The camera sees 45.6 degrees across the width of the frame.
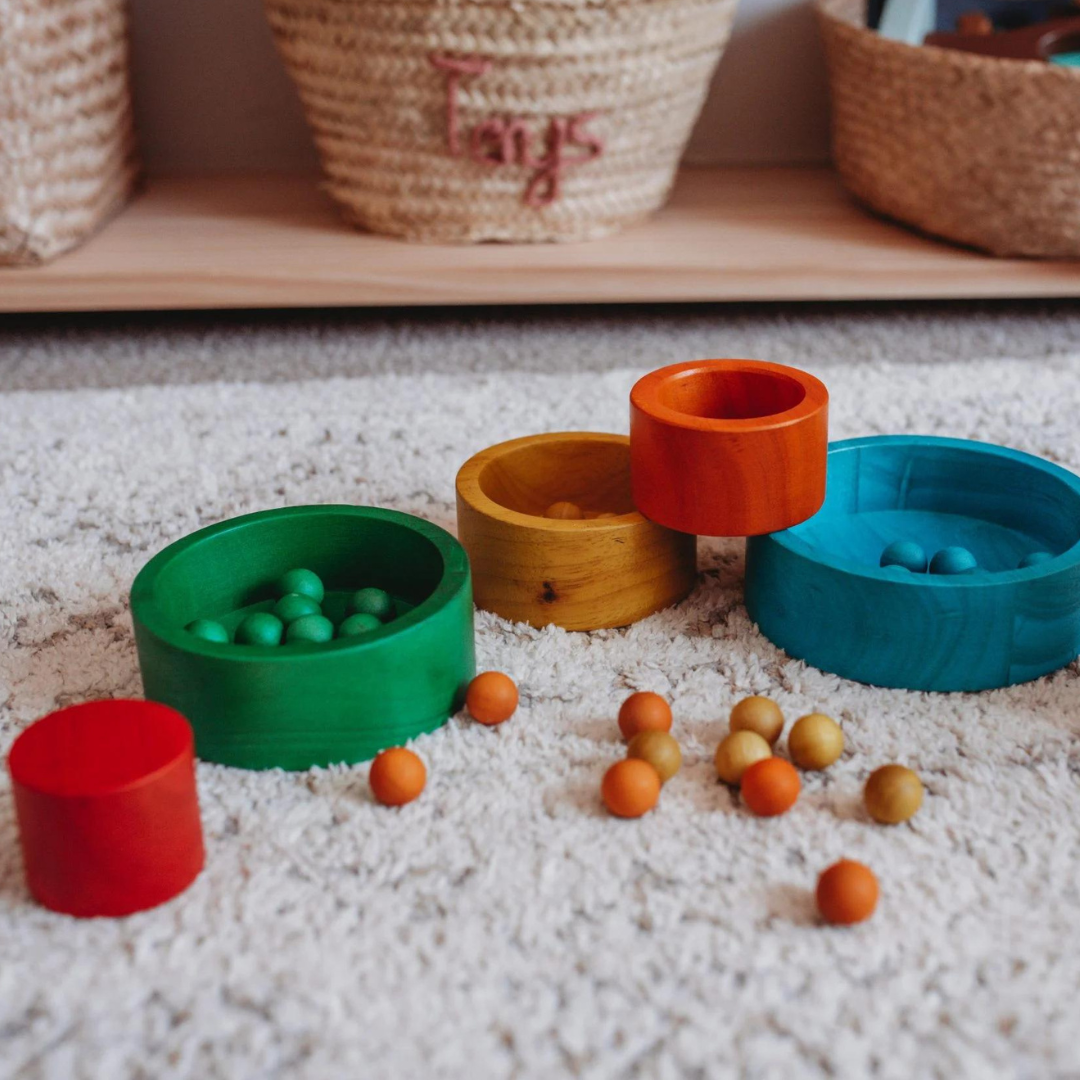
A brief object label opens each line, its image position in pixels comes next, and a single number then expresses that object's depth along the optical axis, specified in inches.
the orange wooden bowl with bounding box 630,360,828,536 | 33.5
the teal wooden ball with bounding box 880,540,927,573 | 36.3
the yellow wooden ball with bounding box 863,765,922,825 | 28.5
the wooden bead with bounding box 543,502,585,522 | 37.7
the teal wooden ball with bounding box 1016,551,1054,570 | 33.8
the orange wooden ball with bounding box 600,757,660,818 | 28.7
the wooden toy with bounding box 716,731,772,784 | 29.8
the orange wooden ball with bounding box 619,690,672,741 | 31.4
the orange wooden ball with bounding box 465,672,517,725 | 31.9
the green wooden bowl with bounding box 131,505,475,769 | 29.4
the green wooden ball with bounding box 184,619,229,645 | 32.3
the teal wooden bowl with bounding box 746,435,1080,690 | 32.1
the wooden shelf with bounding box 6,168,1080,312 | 55.1
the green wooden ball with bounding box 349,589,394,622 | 34.6
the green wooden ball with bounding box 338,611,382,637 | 33.1
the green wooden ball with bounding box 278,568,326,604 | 35.2
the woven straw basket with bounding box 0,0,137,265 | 50.9
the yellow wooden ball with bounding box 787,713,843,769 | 30.4
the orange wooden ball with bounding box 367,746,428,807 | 29.0
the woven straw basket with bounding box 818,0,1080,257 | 51.8
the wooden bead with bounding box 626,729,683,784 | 29.8
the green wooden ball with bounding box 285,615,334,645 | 32.4
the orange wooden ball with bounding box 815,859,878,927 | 25.5
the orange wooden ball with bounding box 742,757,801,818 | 28.6
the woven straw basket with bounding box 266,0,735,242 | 52.0
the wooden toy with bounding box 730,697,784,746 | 31.2
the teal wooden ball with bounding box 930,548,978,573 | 35.2
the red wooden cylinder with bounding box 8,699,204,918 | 25.0
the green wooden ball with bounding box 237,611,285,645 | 32.6
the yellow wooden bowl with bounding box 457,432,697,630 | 35.2
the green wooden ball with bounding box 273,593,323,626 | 33.8
